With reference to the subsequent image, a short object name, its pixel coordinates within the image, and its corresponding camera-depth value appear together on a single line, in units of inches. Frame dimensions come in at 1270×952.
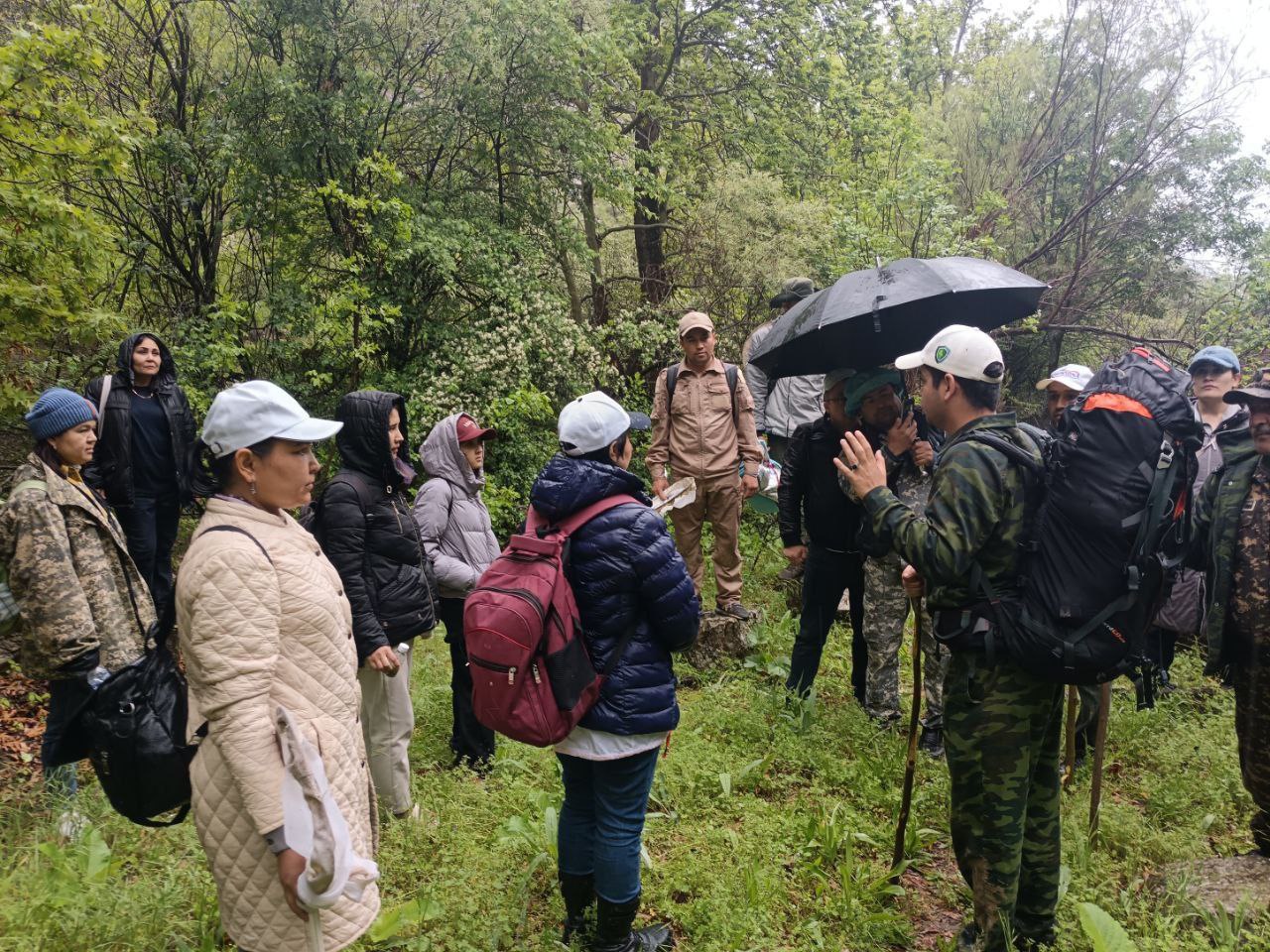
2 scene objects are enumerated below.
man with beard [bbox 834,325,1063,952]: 101.0
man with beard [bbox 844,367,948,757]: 168.7
